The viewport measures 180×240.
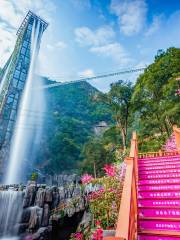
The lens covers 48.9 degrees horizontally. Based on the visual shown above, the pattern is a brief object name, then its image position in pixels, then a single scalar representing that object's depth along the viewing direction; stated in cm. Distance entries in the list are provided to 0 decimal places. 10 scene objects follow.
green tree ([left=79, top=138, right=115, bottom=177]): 2202
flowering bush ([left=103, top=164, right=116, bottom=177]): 494
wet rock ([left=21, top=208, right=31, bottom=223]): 1319
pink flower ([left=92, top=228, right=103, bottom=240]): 263
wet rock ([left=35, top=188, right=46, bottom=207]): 1381
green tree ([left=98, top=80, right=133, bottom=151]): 1761
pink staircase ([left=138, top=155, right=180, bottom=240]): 302
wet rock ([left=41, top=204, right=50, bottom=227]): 1284
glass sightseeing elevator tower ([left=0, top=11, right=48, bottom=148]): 2427
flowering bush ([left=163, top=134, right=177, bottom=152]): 907
